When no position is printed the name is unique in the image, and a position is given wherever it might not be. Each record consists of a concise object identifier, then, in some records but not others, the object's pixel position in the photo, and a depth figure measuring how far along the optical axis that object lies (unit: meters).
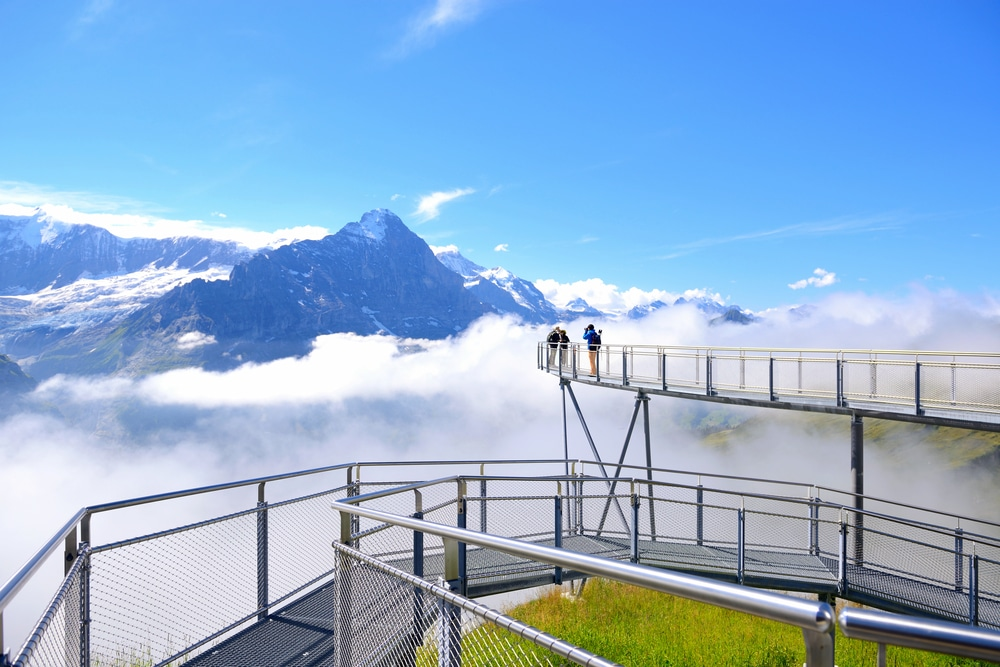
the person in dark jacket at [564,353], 23.11
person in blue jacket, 21.41
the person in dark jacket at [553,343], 24.34
